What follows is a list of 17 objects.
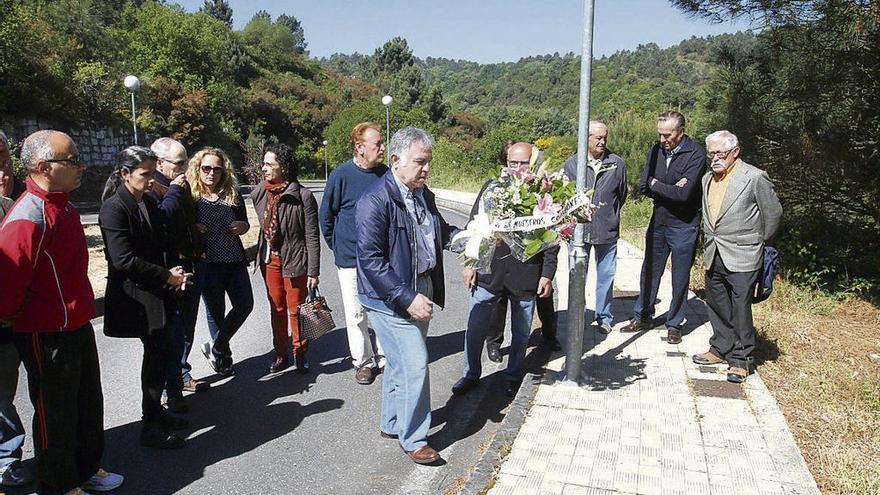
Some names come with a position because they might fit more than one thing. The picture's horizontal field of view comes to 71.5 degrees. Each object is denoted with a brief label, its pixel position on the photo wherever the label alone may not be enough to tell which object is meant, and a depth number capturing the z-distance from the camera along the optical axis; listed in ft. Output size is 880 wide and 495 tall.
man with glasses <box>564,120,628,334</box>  19.99
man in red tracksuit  9.95
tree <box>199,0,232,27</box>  331.49
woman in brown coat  16.88
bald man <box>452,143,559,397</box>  15.57
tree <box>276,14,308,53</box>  395.34
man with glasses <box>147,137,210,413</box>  14.21
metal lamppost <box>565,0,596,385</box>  14.42
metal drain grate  15.07
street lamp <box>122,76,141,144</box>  60.80
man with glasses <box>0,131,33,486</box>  11.25
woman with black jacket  12.13
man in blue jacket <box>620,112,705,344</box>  18.31
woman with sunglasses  16.25
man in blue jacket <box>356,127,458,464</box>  11.63
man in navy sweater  16.53
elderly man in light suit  15.78
